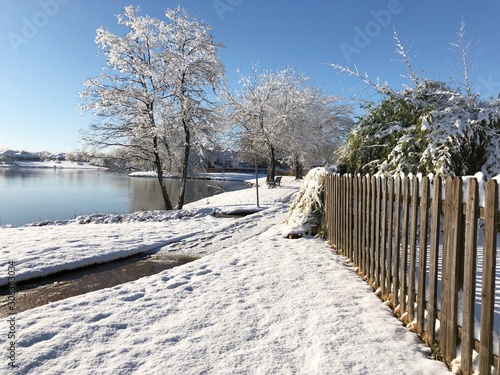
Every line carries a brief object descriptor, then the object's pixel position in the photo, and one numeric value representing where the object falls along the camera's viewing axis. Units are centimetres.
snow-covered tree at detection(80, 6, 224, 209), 1372
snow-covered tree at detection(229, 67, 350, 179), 2398
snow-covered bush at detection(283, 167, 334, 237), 673
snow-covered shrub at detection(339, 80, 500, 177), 515
